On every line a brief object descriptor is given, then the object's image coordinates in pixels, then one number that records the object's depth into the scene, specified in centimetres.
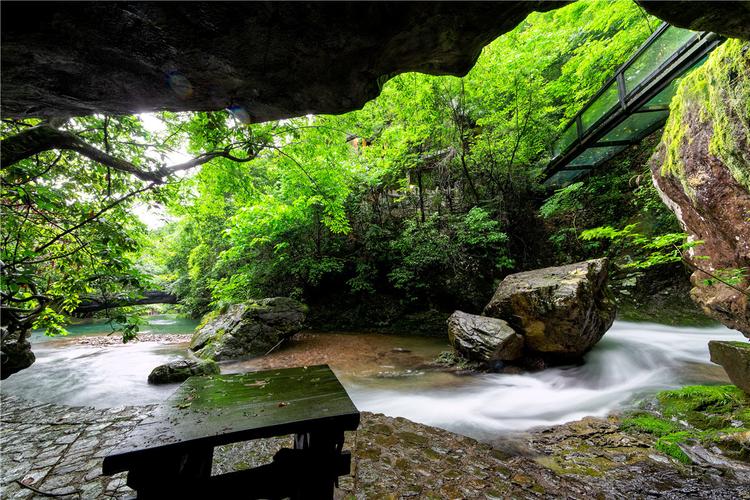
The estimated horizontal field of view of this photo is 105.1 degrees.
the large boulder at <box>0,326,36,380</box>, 460
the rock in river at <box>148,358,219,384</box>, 601
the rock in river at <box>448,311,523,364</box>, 595
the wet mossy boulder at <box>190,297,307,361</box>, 769
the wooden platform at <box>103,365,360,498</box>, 145
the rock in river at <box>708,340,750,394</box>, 358
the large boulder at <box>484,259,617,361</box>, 572
